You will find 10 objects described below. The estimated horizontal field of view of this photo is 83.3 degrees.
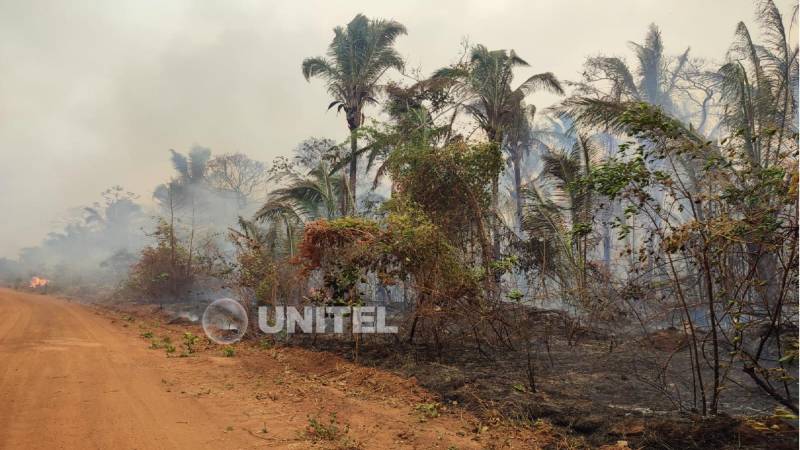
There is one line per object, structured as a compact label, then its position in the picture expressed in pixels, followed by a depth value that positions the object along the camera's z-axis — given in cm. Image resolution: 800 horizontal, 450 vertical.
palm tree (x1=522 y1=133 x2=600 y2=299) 1173
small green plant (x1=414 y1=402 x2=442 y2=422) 593
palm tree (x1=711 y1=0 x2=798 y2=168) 939
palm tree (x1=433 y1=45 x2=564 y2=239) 1422
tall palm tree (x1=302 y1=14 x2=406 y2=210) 1591
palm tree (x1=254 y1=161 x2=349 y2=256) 1438
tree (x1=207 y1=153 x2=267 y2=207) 4053
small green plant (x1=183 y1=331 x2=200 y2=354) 989
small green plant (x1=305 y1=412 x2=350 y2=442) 498
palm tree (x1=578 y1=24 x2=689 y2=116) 1722
